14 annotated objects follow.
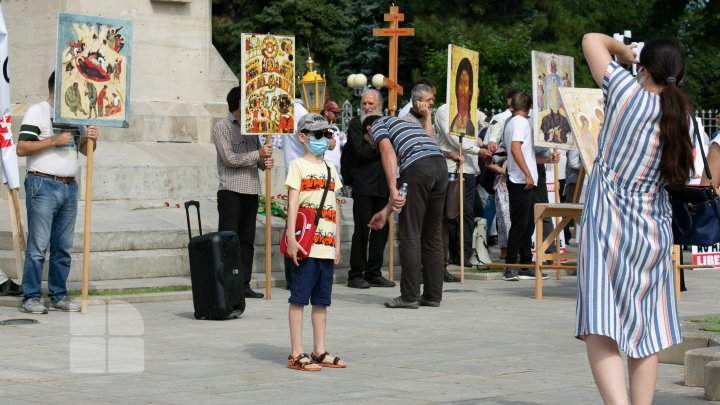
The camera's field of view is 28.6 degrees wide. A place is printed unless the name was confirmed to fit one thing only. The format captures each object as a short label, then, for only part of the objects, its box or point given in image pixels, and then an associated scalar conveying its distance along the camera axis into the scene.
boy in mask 8.33
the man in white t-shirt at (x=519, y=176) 14.30
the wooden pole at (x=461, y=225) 13.98
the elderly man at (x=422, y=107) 12.30
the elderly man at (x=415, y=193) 11.44
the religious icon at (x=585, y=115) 12.27
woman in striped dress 5.93
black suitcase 10.53
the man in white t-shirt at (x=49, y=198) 10.75
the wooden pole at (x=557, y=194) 13.34
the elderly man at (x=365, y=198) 13.59
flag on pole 11.42
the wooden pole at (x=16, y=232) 11.70
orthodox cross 14.66
